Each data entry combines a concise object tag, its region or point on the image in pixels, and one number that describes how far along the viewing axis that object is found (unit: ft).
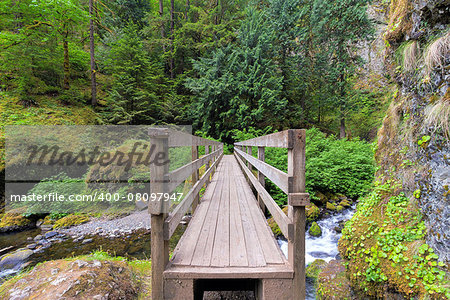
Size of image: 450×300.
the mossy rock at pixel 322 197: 23.85
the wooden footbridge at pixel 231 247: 4.41
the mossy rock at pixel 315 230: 18.12
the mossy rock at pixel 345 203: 22.99
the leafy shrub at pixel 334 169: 24.75
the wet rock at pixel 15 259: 14.26
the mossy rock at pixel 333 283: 10.01
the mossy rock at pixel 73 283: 5.94
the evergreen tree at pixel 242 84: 43.75
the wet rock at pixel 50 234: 18.80
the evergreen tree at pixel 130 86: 38.86
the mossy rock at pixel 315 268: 13.16
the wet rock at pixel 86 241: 17.73
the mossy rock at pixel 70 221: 21.06
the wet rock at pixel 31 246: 16.78
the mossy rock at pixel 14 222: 19.89
